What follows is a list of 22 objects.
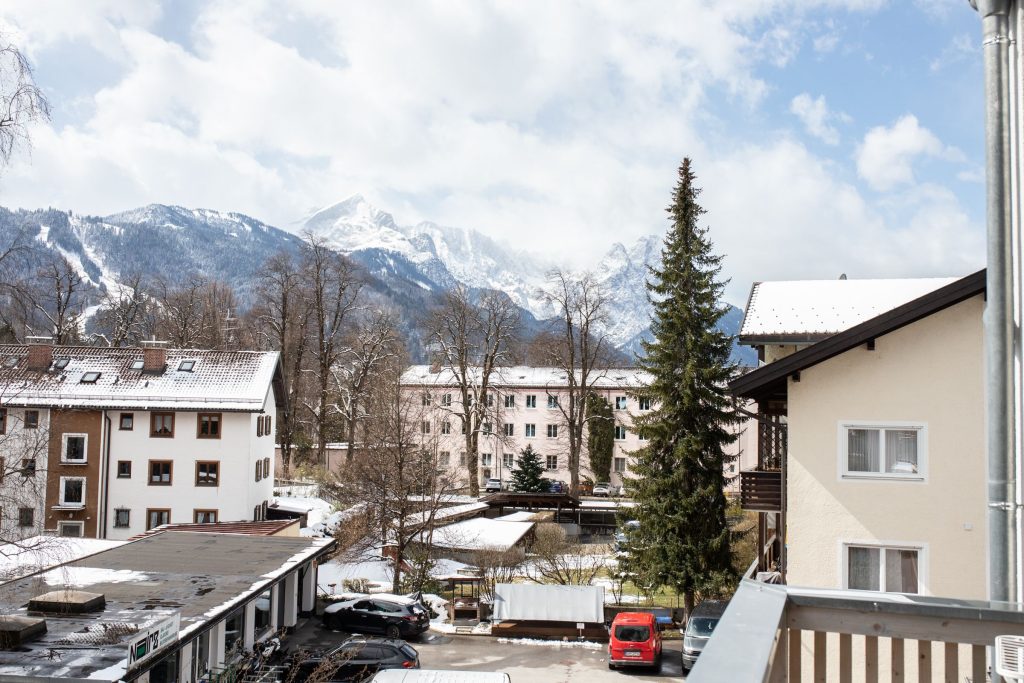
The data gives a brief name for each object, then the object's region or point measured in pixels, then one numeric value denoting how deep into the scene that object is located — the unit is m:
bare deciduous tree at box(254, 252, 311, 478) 56.19
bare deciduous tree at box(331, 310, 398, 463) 55.22
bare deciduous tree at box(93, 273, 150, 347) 59.88
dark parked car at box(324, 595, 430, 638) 27.77
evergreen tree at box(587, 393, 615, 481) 64.12
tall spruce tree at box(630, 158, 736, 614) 30.58
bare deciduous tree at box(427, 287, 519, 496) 57.03
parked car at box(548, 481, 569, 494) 58.83
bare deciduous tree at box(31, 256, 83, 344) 50.94
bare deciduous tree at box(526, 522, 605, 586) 33.38
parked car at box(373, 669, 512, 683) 17.25
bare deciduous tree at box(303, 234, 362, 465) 54.84
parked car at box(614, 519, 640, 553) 31.59
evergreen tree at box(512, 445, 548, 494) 55.91
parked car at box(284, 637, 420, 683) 21.70
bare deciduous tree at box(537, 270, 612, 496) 55.41
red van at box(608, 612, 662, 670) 24.11
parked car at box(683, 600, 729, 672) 23.84
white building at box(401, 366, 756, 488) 66.12
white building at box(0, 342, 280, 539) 38.22
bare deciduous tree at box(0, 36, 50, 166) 12.53
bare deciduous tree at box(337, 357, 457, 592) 34.44
